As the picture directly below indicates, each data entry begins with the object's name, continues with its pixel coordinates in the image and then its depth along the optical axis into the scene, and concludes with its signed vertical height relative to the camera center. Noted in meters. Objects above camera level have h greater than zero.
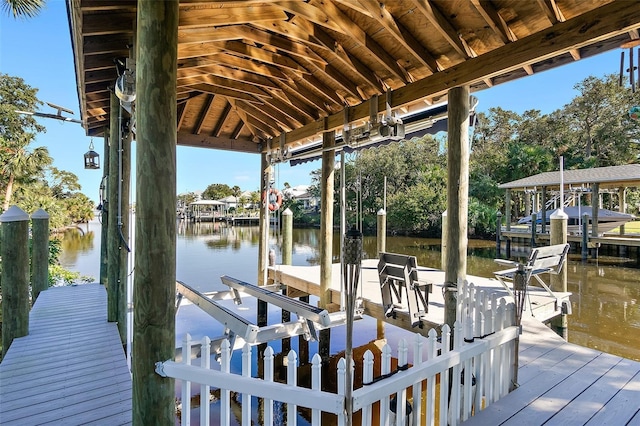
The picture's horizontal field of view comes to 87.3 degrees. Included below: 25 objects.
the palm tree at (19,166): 12.95 +2.00
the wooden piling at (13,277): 3.40 -0.64
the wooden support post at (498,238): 15.27 -0.96
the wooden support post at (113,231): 4.03 -0.19
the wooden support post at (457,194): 3.20 +0.22
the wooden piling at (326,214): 5.01 +0.04
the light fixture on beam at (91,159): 5.84 +1.00
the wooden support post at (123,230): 3.82 -0.17
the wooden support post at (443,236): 7.21 -0.42
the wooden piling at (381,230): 8.18 -0.32
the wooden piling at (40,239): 4.86 -0.34
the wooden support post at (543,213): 14.47 +0.20
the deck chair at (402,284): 3.83 -0.80
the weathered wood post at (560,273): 5.14 -0.83
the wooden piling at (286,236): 7.32 -0.43
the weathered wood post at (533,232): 14.08 -0.62
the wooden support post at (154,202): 1.60 +0.07
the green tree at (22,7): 8.53 +5.41
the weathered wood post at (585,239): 12.62 -0.81
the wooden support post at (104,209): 5.26 +0.10
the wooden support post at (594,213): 12.80 +0.18
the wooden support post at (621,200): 16.48 +0.88
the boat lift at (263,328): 2.62 -0.91
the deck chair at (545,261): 4.51 -0.61
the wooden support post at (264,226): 6.71 -0.20
